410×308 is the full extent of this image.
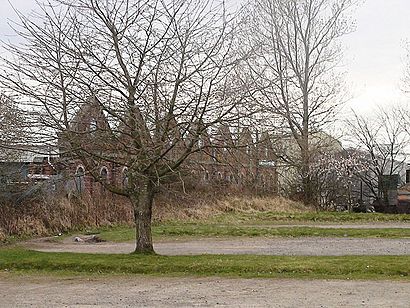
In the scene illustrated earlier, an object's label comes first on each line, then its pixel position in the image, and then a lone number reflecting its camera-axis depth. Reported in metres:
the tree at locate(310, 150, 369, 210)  41.91
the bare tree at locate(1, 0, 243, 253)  14.44
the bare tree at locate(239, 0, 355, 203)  36.89
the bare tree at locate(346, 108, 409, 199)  47.96
